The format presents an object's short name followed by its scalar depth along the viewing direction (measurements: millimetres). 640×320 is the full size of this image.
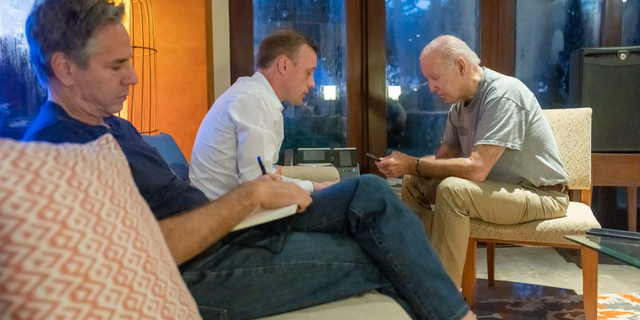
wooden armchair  1898
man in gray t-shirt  1945
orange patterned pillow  517
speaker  2732
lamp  2363
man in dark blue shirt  1003
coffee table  1191
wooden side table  2629
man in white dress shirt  1470
